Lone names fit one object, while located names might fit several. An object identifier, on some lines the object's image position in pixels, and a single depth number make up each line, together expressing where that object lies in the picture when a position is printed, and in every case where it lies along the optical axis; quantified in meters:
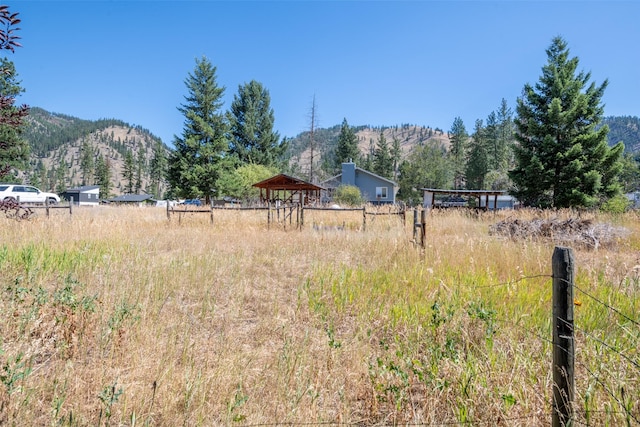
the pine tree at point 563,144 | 18.50
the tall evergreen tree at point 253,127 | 39.19
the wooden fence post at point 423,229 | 6.10
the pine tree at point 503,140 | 53.81
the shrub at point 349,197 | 29.91
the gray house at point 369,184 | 38.28
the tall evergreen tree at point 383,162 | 55.97
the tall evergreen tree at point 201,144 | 30.27
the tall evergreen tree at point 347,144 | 52.16
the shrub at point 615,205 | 15.62
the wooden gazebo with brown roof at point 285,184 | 23.83
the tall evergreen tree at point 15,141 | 24.62
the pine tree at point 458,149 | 56.88
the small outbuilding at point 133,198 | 61.28
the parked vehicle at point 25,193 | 22.61
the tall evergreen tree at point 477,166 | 47.81
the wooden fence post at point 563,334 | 1.72
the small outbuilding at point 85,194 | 63.91
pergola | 23.68
